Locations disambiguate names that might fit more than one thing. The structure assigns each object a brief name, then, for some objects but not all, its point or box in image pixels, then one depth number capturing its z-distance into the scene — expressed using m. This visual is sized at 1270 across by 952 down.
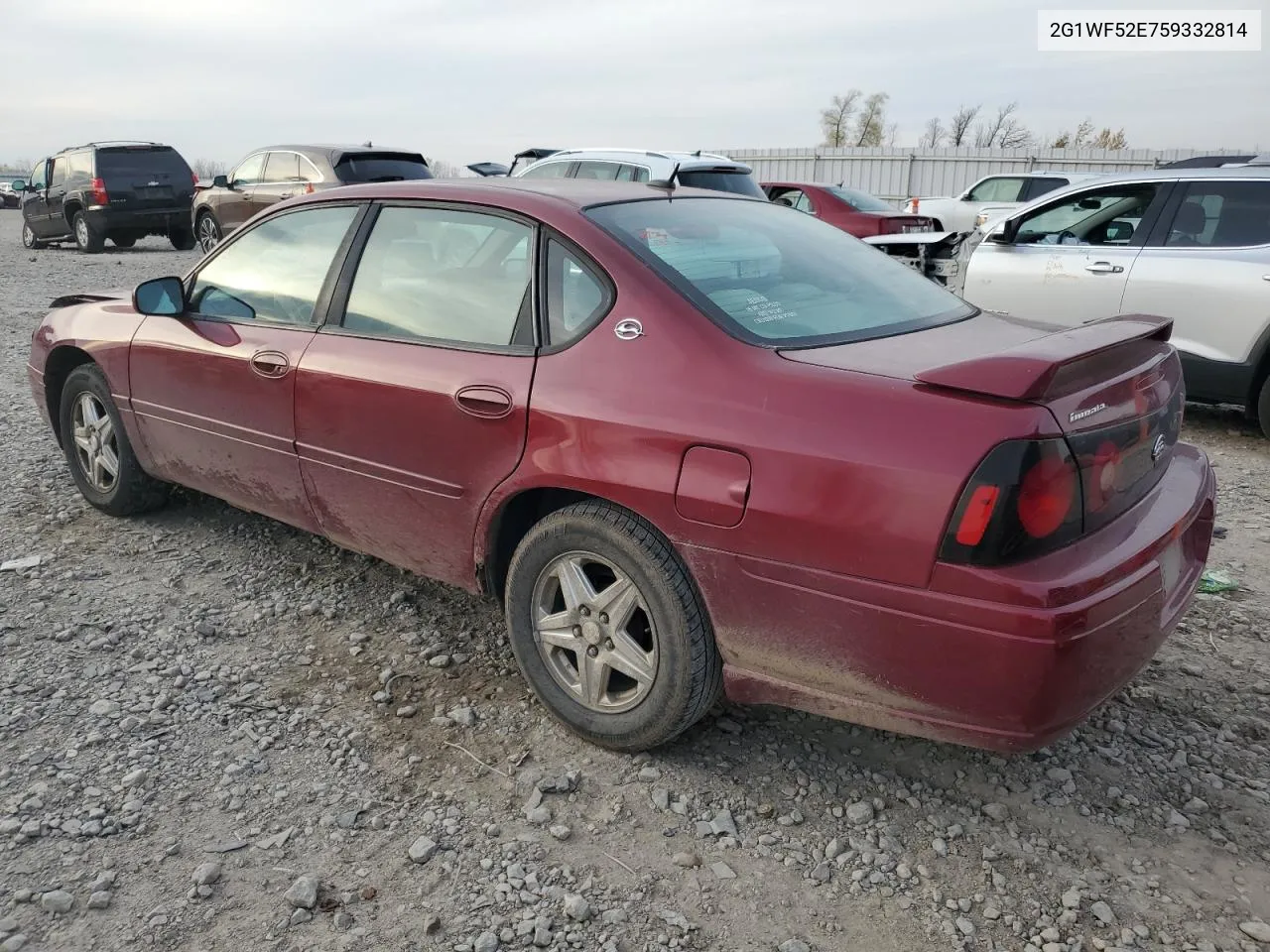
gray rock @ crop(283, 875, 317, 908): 2.26
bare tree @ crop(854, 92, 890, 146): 54.33
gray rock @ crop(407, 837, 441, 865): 2.41
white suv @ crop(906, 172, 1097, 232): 15.81
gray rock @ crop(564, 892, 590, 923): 2.23
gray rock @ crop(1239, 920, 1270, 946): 2.14
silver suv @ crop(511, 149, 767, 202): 8.97
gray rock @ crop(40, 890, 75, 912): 2.24
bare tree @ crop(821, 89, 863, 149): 55.44
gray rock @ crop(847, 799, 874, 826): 2.56
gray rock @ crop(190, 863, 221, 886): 2.33
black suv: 16.34
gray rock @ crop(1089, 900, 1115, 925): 2.20
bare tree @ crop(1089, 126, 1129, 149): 45.31
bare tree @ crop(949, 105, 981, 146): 46.22
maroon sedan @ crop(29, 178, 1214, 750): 2.13
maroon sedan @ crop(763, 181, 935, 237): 11.87
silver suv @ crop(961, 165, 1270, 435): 5.91
